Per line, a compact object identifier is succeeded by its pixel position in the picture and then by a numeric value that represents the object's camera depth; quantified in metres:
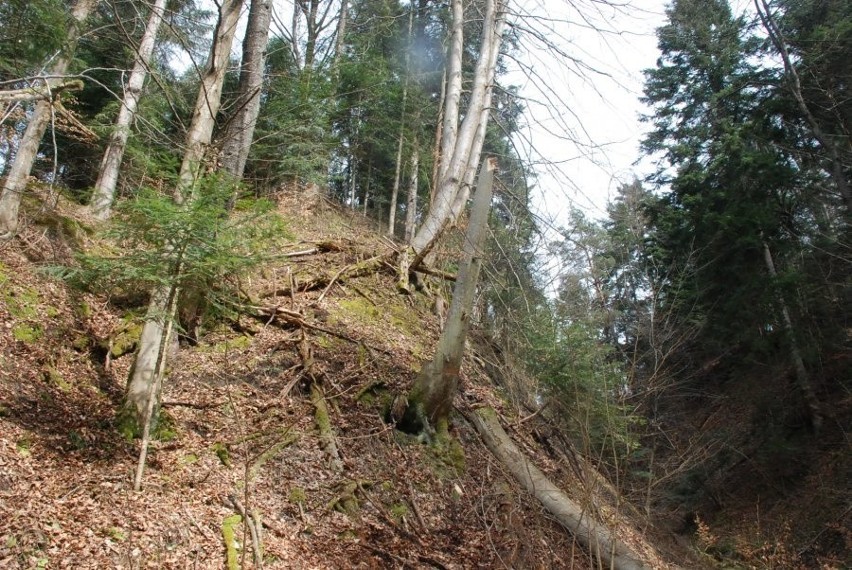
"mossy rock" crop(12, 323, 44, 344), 4.77
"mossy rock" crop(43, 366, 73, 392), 4.59
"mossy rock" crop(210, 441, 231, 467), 4.69
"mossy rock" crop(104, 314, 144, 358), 5.43
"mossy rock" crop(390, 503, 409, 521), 5.02
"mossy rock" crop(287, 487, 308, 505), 4.63
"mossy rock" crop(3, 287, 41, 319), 5.01
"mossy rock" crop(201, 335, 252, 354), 6.07
